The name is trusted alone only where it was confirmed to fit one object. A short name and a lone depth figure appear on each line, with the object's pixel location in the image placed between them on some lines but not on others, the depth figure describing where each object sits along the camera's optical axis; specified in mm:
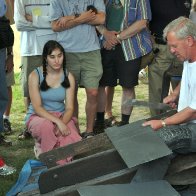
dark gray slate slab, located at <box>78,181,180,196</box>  3355
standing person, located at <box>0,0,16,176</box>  5117
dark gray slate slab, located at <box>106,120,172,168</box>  3416
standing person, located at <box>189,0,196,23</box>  5533
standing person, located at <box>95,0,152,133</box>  5531
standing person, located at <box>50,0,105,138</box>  5305
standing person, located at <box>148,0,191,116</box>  5613
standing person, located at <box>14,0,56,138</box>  5492
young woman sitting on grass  4930
